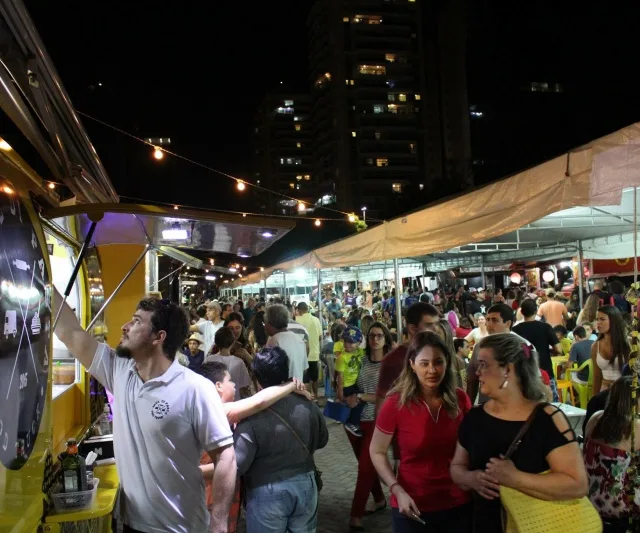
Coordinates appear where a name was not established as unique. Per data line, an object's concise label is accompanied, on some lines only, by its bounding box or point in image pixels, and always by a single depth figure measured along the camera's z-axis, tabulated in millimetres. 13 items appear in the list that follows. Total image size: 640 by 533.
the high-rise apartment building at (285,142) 122188
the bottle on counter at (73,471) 3080
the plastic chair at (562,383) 8500
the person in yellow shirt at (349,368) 5817
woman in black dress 2414
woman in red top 2965
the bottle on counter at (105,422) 4941
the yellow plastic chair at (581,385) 7742
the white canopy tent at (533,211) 3689
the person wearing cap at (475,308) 13283
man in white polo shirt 2604
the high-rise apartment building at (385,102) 94750
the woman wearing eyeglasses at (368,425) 5219
